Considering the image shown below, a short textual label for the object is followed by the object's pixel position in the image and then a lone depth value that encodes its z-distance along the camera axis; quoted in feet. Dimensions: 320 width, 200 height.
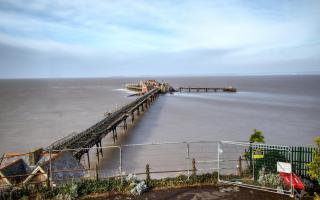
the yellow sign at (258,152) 32.60
